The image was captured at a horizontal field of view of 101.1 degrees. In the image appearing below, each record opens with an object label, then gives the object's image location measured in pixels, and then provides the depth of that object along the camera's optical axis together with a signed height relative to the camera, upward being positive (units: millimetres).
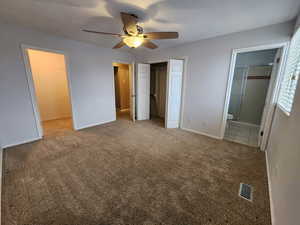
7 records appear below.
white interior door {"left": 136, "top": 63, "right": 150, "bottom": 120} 4176 -166
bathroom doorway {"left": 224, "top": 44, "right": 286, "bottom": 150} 3528 -208
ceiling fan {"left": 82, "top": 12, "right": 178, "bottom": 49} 1760 +805
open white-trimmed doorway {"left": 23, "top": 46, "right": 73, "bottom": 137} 3809 -210
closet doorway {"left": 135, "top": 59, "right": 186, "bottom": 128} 3436 -149
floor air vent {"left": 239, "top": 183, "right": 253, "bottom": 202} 1483 -1282
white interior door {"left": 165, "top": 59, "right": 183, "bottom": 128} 3384 -174
